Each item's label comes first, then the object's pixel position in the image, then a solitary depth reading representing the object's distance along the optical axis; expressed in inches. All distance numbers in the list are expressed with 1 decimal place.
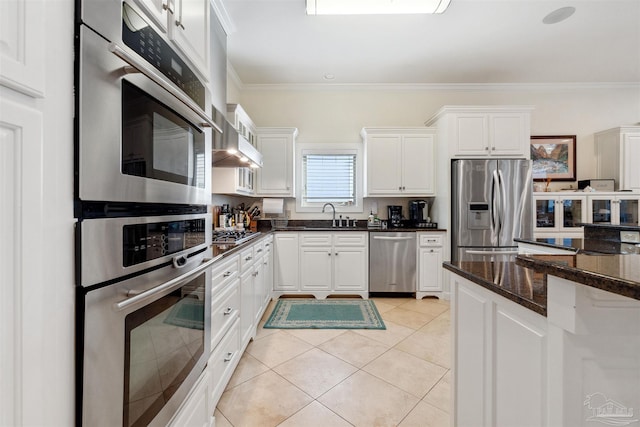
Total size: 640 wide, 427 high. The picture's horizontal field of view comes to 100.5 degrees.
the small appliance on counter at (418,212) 151.9
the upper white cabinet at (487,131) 134.2
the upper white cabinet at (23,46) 17.2
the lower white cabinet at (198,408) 40.0
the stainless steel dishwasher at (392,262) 138.1
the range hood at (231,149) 72.6
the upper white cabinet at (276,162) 146.3
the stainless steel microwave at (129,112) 23.7
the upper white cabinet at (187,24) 34.5
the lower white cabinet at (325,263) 139.2
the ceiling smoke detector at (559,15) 97.3
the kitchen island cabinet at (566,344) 25.6
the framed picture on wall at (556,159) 158.1
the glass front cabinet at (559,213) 140.6
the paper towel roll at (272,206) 149.4
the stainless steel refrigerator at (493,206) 128.3
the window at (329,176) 161.8
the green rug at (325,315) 106.8
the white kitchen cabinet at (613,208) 139.9
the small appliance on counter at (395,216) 153.9
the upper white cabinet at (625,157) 143.9
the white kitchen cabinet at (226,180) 107.7
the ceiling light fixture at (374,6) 86.0
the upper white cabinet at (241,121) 104.7
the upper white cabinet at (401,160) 145.8
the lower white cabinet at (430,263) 137.2
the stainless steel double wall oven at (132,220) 23.9
